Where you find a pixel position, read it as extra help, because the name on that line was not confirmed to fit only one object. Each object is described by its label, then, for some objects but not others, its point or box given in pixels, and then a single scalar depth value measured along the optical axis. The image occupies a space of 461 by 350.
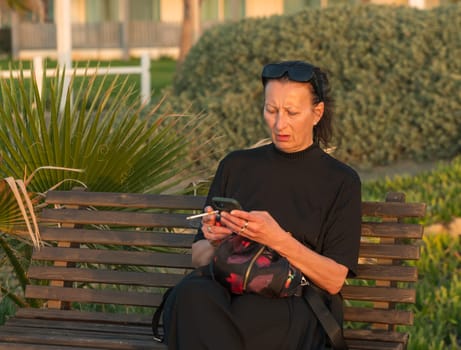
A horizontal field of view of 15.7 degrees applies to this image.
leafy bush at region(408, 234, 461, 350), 8.23
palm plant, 7.15
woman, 5.51
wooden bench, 6.19
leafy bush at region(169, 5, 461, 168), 15.45
